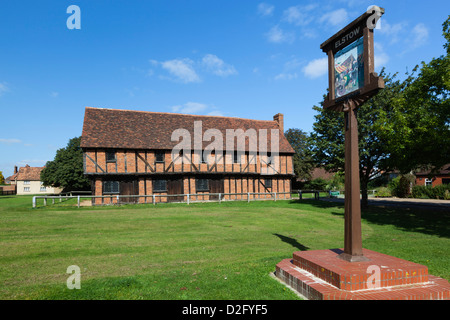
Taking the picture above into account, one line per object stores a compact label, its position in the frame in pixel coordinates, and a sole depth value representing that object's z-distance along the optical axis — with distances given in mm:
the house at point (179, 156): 24812
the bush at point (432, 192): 32272
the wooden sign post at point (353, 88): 5496
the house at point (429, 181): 37150
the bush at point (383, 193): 38031
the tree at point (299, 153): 45281
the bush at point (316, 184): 47000
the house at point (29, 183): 68625
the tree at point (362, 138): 20095
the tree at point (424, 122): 13617
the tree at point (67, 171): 41125
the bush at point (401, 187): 35688
